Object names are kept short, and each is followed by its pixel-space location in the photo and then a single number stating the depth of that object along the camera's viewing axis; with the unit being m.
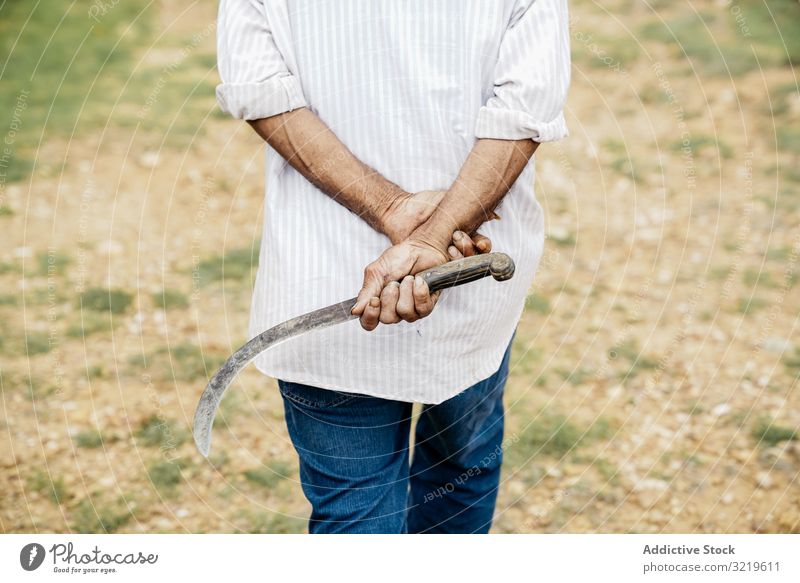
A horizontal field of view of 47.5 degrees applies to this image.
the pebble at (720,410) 3.12
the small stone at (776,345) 3.39
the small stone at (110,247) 4.01
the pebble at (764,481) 2.82
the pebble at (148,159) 4.57
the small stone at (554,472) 2.91
